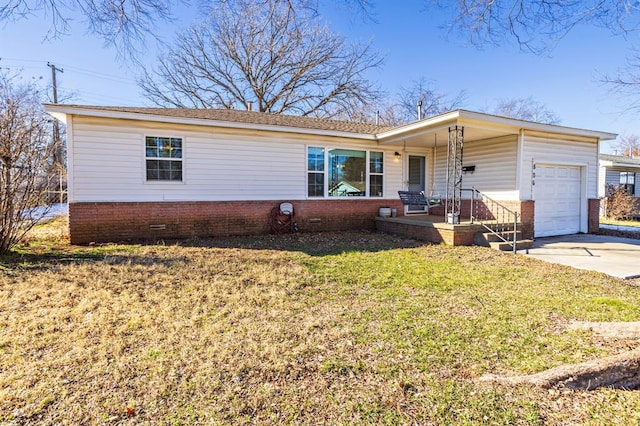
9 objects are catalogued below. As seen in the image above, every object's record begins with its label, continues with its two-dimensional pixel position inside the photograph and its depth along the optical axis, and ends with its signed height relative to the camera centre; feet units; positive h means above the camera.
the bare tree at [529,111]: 108.99 +28.78
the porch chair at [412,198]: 32.68 +0.13
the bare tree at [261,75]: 67.31 +25.80
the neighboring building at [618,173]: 60.49 +5.17
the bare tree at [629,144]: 140.46 +23.53
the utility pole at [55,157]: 23.26 +3.01
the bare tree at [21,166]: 19.97 +1.89
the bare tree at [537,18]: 14.15 +7.83
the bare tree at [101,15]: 12.67 +7.14
